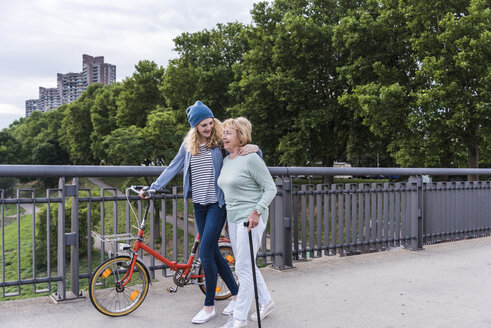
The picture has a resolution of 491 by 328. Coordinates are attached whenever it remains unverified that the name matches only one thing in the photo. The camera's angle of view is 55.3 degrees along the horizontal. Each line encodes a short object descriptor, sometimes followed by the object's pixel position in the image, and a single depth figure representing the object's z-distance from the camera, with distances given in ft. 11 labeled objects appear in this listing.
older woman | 12.56
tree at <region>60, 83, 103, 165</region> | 188.55
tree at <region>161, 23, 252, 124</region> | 100.99
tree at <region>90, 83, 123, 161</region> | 158.51
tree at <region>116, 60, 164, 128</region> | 127.34
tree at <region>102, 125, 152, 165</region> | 86.07
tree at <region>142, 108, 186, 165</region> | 87.30
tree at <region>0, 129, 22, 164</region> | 241.08
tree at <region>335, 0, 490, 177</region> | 64.39
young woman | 13.38
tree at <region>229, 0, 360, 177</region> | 82.12
